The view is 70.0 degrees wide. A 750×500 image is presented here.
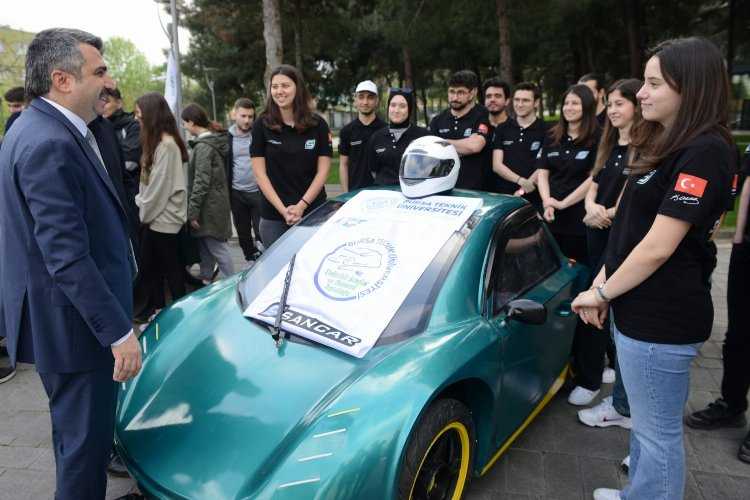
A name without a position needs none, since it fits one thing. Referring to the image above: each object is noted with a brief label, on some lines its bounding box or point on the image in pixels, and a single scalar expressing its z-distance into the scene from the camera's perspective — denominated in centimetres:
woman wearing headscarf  454
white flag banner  947
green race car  183
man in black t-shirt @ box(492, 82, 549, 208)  479
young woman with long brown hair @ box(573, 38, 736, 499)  183
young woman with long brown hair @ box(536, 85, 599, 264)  405
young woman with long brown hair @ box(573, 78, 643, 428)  319
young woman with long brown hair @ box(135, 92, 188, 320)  451
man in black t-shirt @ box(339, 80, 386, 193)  505
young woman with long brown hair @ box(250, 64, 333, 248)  442
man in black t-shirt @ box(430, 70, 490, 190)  473
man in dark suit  184
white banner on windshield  235
